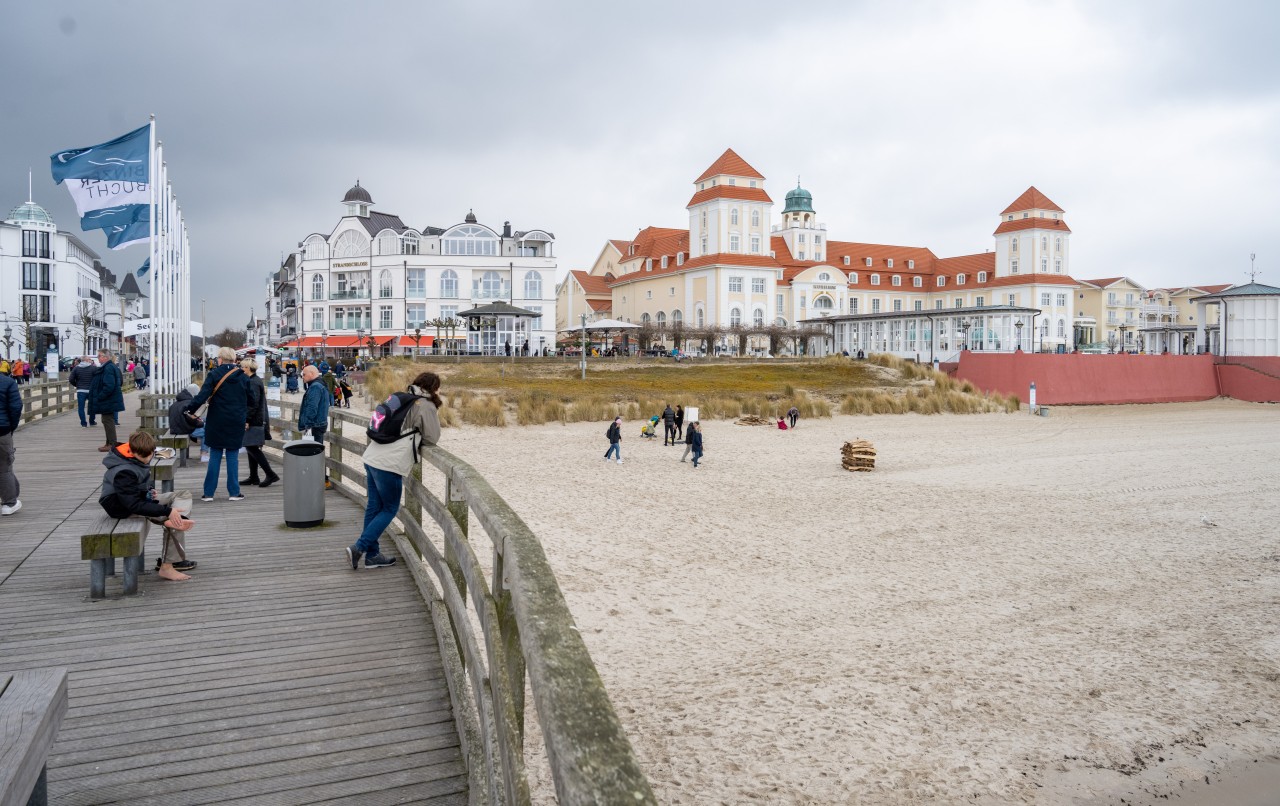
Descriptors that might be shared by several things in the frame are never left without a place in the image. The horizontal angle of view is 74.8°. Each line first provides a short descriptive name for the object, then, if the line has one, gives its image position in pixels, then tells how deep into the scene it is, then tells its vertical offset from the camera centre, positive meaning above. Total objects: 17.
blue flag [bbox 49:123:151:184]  15.16 +4.13
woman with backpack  6.29 -0.53
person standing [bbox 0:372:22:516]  8.75 -0.60
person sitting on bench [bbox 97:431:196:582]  6.14 -0.87
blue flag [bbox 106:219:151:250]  15.82 +2.82
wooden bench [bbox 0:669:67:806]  2.38 -1.06
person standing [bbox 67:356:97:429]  21.72 +0.20
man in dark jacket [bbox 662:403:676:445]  24.14 -1.34
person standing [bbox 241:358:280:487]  10.73 -0.60
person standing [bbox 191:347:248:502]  9.62 -0.46
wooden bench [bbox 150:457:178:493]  8.87 -0.93
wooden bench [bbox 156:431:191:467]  11.85 -0.85
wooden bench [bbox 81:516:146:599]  5.60 -1.12
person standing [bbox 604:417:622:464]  20.70 -1.45
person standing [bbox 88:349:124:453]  14.28 -0.23
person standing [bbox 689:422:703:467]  20.25 -1.60
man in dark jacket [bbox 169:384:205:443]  10.95 -0.47
